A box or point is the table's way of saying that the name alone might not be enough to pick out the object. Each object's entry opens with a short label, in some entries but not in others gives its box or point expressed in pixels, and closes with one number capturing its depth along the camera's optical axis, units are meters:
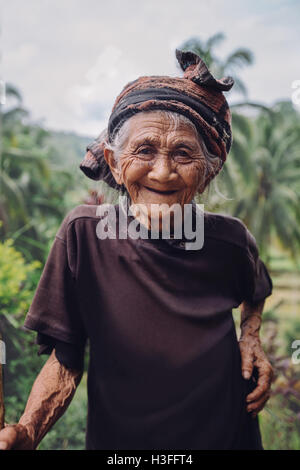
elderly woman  1.04
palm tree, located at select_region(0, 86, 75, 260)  8.16
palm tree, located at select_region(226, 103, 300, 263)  14.05
